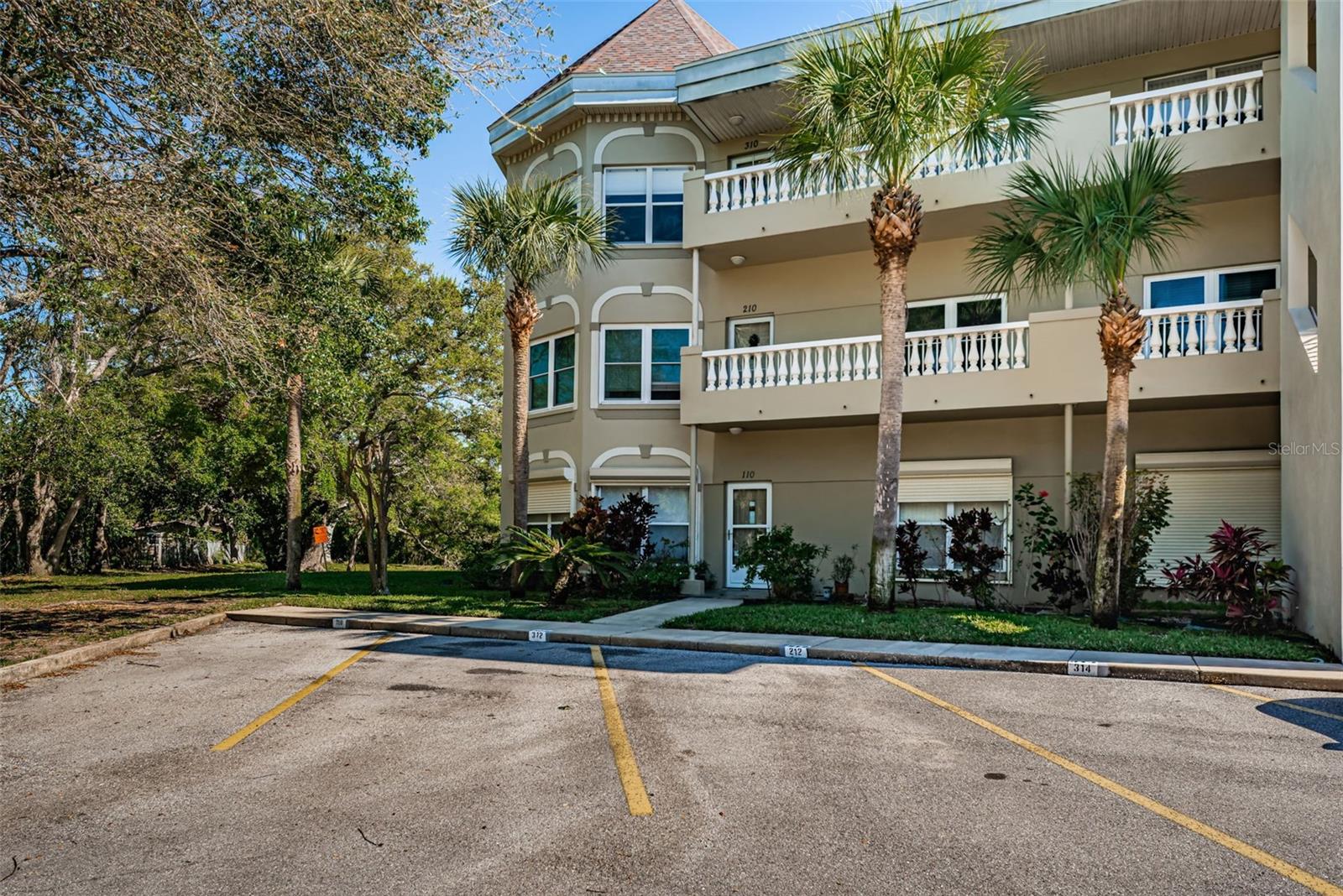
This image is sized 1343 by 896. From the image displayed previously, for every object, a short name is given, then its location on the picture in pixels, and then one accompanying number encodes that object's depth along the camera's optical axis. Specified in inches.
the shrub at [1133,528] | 595.2
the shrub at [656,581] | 776.3
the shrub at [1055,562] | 634.2
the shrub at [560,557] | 669.3
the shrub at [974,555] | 663.8
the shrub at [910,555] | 693.9
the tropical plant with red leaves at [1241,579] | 506.0
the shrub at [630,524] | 778.8
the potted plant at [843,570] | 772.6
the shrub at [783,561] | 725.3
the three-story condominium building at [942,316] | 580.4
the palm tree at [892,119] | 555.8
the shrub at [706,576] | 812.6
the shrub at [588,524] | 730.2
